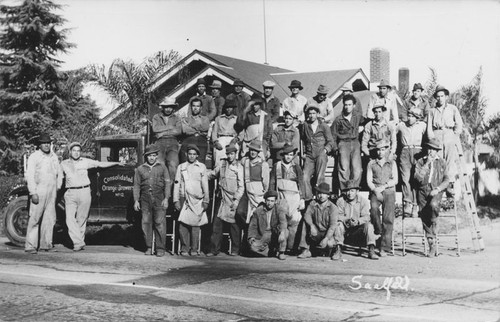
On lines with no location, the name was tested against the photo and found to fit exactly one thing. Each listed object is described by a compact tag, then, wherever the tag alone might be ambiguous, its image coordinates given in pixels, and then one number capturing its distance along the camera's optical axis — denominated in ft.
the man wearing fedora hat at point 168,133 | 37.40
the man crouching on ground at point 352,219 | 33.28
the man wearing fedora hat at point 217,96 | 41.32
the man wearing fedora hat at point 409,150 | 36.47
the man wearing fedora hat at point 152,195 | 35.03
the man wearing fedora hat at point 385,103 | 37.91
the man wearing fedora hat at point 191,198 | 34.94
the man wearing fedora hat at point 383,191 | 34.55
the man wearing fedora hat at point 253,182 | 34.42
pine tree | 81.56
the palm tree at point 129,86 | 60.39
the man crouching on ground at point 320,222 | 32.89
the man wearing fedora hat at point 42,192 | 36.01
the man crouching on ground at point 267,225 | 33.32
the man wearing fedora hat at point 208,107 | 40.52
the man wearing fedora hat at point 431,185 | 34.58
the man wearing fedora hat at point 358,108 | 37.08
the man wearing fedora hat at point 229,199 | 34.76
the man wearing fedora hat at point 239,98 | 39.62
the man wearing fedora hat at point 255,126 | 36.76
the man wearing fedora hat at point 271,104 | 39.91
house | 67.51
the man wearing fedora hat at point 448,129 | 36.86
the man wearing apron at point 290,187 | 33.94
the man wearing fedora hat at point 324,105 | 38.93
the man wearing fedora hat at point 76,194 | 36.76
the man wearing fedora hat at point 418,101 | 39.14
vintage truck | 38.27
